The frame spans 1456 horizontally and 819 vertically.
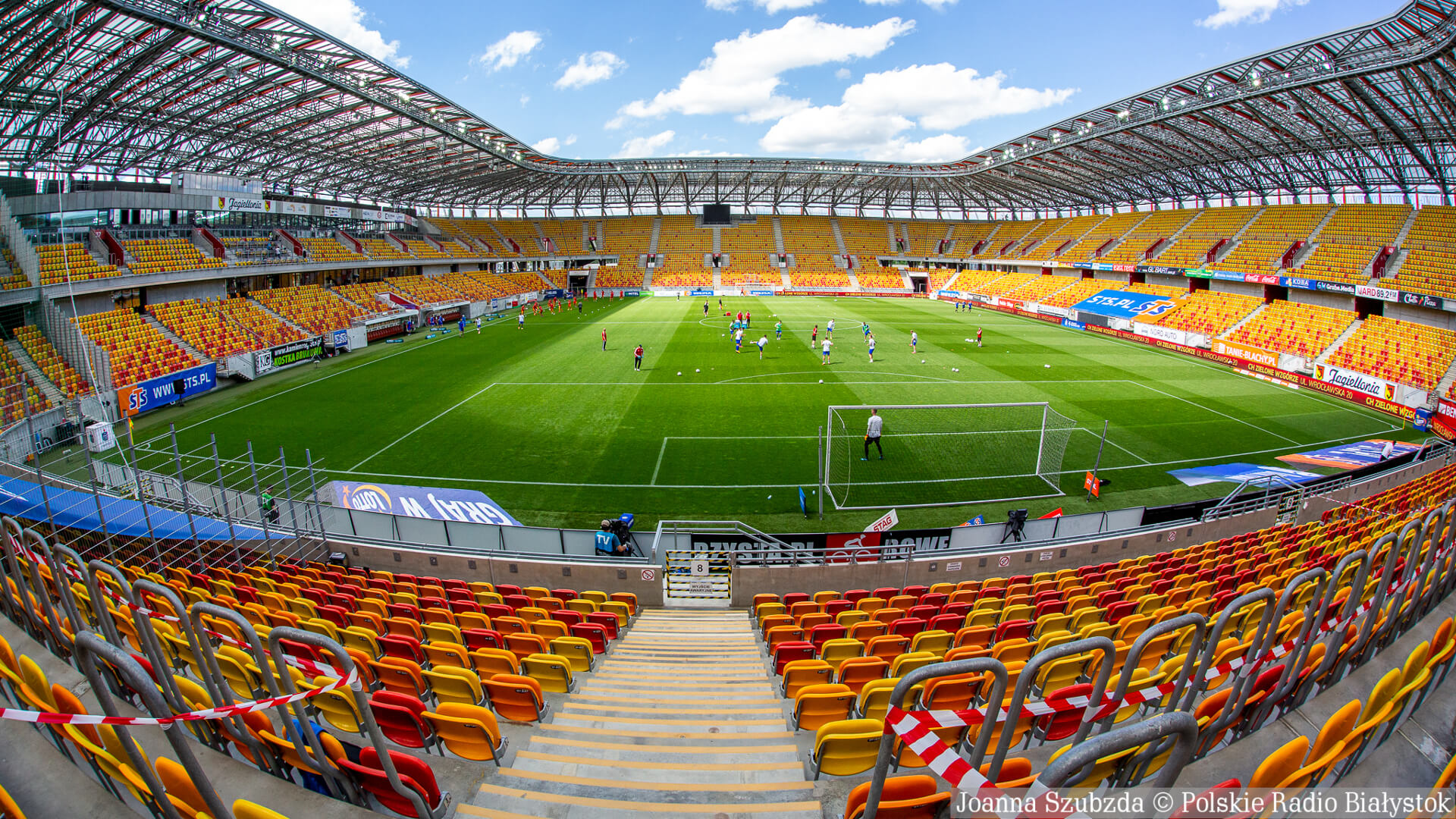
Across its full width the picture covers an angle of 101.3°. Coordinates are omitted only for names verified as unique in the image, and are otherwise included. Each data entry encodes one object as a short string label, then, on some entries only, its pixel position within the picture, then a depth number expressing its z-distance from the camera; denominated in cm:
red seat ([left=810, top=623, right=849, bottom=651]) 751
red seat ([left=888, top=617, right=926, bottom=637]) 757
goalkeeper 1972
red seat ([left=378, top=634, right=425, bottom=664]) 629
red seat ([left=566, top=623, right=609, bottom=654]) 793
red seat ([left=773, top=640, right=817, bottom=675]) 701
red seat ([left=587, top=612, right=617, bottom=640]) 866
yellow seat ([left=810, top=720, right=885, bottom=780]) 430
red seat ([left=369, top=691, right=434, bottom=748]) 448
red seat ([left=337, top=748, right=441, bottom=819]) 363
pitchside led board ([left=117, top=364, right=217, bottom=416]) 2405
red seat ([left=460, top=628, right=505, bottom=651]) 695
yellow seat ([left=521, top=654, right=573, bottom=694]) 621
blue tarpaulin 1087
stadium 403
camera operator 1252
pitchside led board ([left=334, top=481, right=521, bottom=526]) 1570
